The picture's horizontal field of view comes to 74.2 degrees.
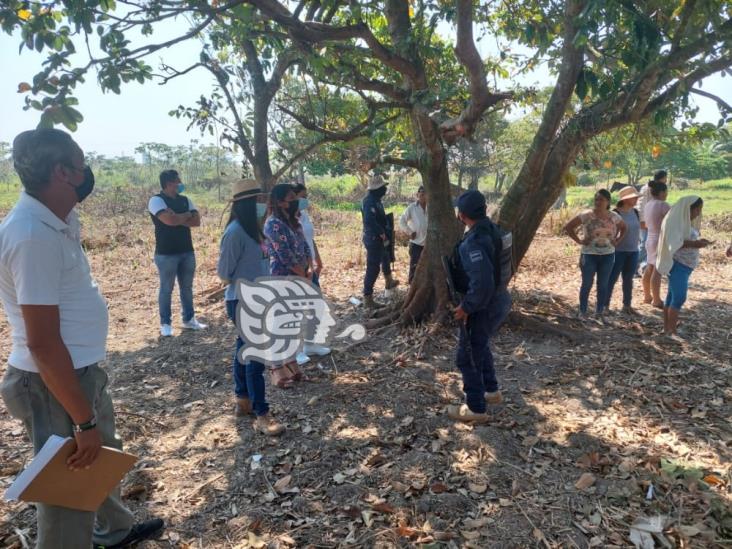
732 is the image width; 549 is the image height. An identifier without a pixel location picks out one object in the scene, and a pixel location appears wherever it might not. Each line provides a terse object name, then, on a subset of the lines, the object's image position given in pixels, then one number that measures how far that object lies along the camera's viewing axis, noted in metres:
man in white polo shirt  1.83
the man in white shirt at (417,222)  6.91
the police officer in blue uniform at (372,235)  6.72
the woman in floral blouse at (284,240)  4.22
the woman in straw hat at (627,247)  6.08
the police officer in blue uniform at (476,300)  3.38
